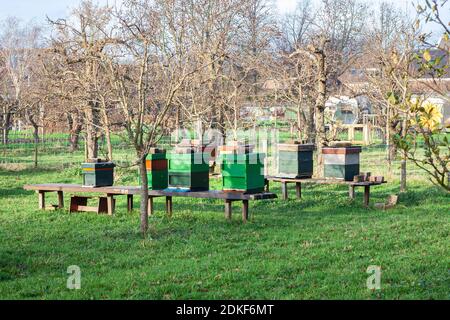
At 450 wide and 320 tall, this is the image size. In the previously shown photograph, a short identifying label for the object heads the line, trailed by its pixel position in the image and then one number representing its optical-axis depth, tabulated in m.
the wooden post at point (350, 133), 28.46
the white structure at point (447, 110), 38.06
